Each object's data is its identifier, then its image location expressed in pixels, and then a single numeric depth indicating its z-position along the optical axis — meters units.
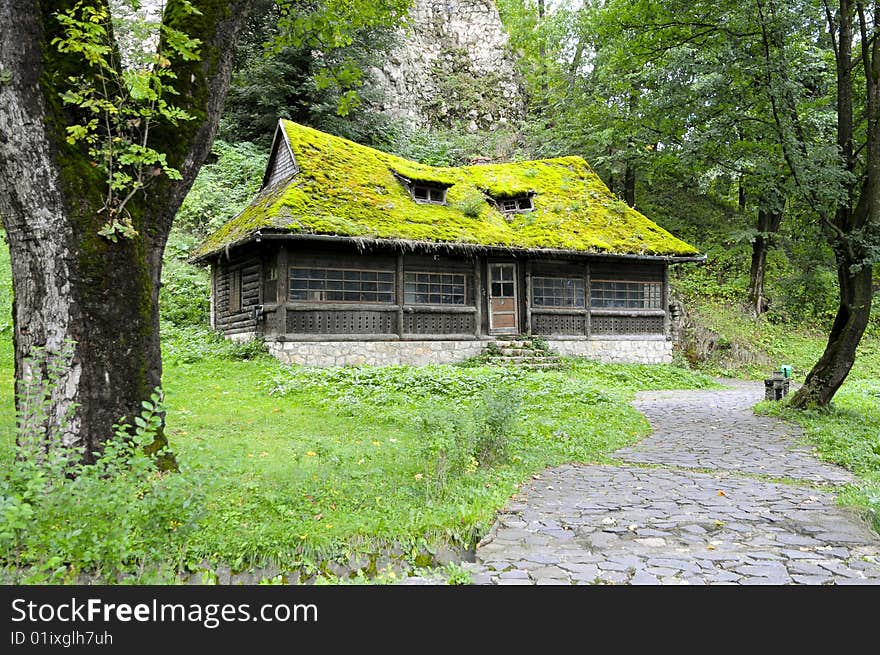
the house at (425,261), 15.01
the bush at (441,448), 5.75
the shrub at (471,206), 17.89
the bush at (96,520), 3.44
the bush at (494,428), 6.67
